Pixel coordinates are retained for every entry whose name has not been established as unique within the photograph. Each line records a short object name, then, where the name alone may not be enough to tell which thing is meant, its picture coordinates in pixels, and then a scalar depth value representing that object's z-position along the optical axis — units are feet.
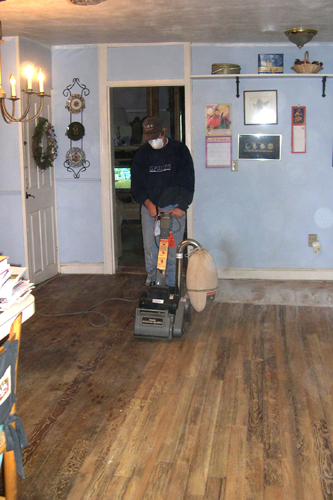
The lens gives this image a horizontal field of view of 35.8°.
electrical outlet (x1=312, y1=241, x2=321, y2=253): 17.37
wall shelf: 16.25
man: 14.30
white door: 16.37
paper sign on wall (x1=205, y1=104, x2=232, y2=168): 17.07
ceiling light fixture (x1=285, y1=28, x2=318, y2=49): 14.60
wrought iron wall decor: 17.60
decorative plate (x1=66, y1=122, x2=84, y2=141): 17.66
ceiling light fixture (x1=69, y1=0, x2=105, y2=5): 10.28
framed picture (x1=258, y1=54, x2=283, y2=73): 16.62
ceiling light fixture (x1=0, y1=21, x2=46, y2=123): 8.77
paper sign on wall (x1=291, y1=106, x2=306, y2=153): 16.84
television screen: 29.09
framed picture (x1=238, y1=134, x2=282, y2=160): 17.06
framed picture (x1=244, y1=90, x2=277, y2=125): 16.87
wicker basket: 16.12
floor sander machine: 12.06
